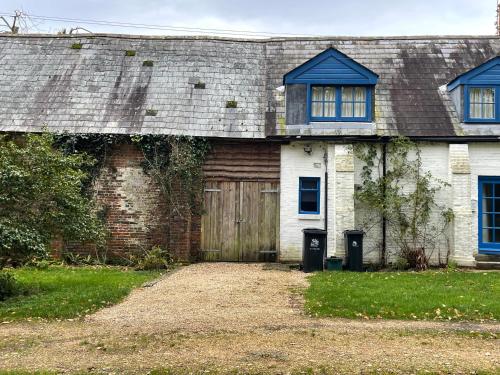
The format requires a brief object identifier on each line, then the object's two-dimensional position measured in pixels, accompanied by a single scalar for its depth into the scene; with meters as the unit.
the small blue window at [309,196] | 16.59
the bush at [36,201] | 10.08
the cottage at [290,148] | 16.20
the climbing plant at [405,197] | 15.77
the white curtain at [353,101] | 16.78
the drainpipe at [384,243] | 16.19
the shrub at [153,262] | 15.27
